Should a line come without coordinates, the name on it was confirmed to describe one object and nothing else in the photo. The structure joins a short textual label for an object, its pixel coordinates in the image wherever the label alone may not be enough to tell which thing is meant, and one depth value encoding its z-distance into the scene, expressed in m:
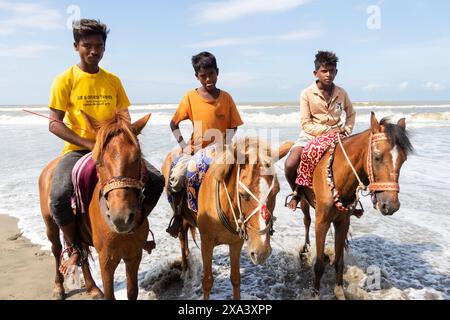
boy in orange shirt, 4.22
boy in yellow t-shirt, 3.21
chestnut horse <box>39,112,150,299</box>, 2.39
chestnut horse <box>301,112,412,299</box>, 3.30
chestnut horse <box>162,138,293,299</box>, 2.75
